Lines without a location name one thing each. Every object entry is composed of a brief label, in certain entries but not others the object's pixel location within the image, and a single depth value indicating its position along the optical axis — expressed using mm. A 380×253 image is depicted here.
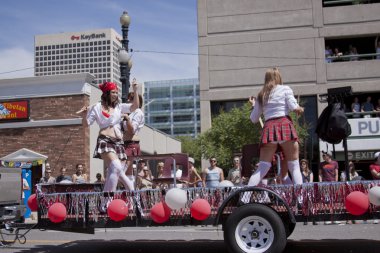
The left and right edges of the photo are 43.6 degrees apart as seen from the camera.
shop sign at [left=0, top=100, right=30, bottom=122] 19547
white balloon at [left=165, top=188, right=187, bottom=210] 5598
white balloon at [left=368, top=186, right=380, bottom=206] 5242
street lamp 13011
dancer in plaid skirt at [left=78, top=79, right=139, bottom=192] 6344
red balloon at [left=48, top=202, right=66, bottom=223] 5961
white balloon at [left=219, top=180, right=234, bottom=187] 5879
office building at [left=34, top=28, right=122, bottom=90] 142750
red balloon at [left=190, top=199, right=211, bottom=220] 5570
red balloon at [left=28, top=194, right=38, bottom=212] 6320
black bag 5934
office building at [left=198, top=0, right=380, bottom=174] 24719
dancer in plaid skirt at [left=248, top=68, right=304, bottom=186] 5867
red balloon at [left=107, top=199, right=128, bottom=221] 5730
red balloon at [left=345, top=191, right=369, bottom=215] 5285
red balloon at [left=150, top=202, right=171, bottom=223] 5676
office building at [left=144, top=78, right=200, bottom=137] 126062
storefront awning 19164
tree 22656
